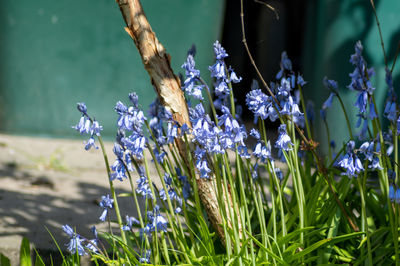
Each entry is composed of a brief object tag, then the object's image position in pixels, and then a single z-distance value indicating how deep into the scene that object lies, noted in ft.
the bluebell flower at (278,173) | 15.13
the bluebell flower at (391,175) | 12.65
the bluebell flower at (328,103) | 13.34
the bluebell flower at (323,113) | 16.60
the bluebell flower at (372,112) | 11.99
